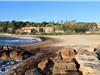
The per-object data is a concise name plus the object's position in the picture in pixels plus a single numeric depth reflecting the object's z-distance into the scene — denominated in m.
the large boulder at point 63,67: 4.56
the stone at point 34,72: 4.31
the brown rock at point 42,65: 4.84
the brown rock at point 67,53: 5.64
